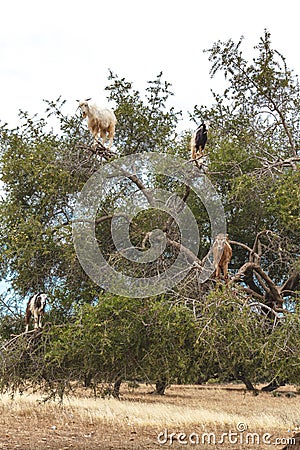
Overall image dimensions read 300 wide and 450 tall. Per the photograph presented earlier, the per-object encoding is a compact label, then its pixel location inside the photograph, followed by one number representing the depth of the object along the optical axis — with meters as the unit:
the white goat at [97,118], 17.48
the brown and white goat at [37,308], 17.11
